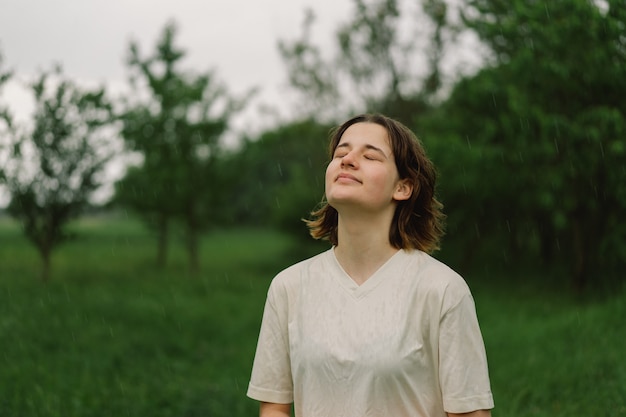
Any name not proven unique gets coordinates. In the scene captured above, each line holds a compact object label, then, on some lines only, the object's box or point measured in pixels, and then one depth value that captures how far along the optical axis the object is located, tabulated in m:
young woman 2.33
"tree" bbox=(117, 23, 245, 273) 19.14
